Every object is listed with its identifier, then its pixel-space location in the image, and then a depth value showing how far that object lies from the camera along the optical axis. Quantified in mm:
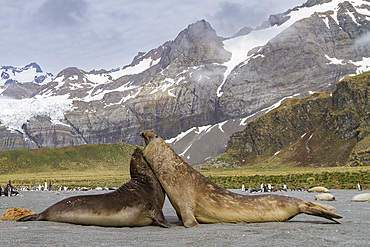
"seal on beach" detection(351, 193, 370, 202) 19462
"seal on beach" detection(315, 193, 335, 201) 21438
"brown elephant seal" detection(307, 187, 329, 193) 31966
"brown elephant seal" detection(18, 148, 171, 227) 10562
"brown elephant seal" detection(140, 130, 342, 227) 10172
